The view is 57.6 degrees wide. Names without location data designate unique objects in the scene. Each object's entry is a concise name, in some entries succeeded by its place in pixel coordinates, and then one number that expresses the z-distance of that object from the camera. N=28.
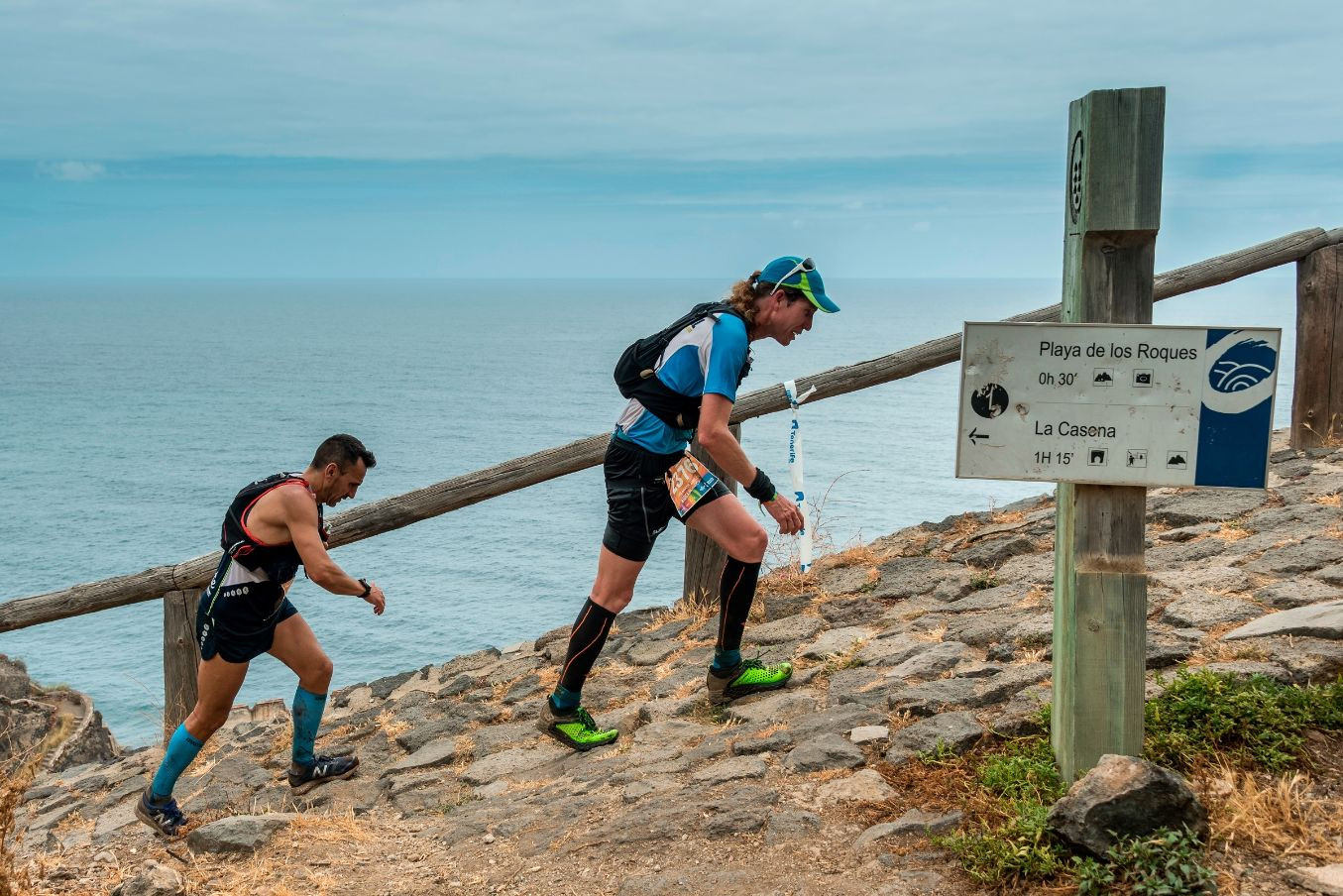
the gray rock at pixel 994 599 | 6.23
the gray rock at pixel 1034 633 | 5.39
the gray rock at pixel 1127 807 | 3.46
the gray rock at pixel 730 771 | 4.60
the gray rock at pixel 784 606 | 7.08
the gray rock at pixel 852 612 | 6.62
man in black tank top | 5.28
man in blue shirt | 4.92
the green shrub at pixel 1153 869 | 3.31
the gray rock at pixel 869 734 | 4.69
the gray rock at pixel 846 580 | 7.17
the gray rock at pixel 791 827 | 4.05
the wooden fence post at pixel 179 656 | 7.08
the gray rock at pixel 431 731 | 6.35
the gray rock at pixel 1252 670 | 4.38
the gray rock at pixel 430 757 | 5.94
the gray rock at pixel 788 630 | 6.57
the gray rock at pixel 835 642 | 6.11
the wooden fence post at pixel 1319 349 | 8.22
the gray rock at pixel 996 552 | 7.09
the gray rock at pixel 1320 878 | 3.28
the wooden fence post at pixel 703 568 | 7.63
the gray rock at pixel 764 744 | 4.84
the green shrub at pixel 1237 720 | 3.95
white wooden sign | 3.63
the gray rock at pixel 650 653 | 6.98
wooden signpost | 3.67
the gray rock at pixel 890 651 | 5.72
